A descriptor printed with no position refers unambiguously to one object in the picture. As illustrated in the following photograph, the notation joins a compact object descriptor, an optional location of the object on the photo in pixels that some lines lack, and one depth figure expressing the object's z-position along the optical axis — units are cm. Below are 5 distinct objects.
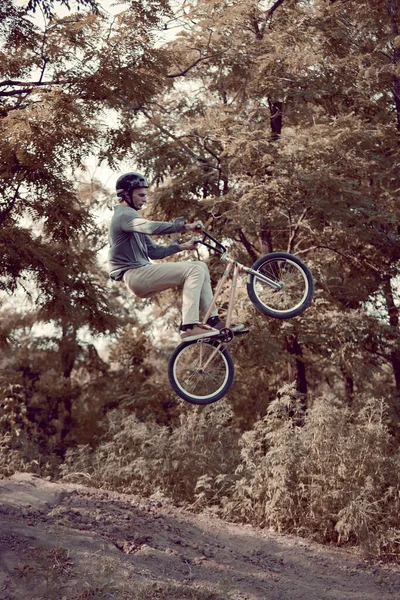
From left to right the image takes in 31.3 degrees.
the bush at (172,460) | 1146
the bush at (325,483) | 1032
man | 608
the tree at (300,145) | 1181
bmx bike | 615
